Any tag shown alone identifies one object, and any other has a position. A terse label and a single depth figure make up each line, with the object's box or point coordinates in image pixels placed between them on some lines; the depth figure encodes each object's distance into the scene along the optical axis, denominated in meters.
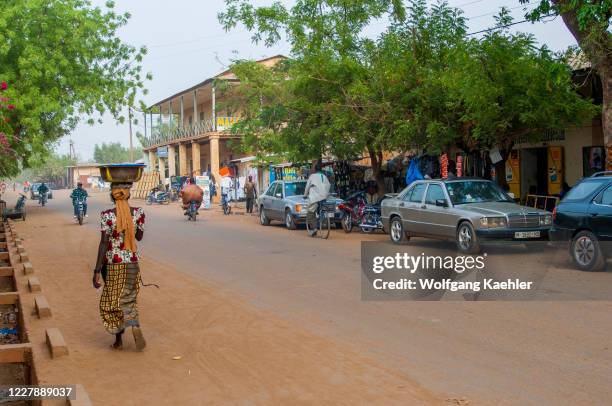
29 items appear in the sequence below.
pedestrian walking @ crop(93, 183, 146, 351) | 6.80
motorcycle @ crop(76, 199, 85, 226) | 26.70
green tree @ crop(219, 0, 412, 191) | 20.61
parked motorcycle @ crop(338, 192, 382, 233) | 19.69
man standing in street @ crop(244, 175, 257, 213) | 31.72
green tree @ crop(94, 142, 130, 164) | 143.25
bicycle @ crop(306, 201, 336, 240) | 18.81
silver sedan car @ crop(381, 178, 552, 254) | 13.52
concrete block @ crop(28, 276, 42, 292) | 9.65
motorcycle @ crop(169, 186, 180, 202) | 48.69
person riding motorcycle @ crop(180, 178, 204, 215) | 26.55
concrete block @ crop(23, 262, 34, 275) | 11.23
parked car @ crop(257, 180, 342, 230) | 22.14
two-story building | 48.09
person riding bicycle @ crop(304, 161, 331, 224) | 18.69
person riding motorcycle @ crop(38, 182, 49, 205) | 47.06
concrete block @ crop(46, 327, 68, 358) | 6.40
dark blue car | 11.15
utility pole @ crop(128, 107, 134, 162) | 30.43
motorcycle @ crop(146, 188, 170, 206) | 45.09
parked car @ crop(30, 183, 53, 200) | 63.56
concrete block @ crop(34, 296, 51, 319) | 8.01
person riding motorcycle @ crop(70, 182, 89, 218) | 26.19
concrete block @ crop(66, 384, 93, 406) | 4.75
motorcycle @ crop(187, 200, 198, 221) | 27.25
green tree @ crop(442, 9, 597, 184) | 15.07
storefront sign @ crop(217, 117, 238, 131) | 48.44
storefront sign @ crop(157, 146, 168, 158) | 59.24
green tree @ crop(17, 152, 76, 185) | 122.12
